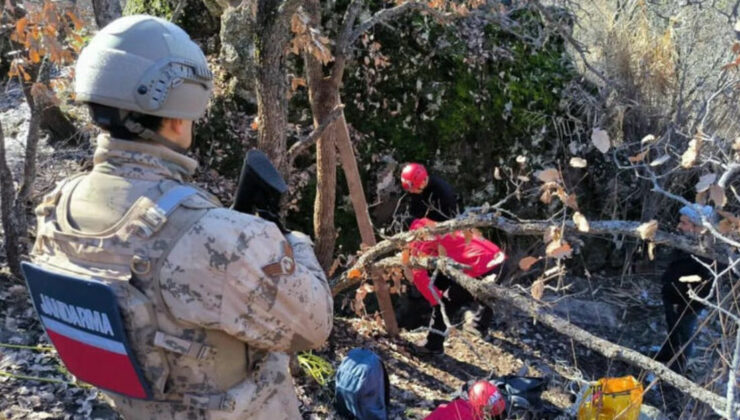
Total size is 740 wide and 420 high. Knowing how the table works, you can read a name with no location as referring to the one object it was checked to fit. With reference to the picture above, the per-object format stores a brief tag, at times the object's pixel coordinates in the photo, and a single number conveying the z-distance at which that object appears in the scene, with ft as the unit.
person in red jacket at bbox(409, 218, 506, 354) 17.25
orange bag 13.44
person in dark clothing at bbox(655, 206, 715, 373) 17.76
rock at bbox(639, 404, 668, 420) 15.33
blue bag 13.26
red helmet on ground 12.89
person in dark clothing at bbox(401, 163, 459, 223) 18.57
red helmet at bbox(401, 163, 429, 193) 18.51
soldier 5.90
